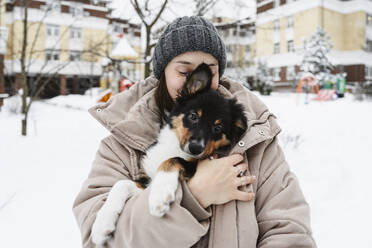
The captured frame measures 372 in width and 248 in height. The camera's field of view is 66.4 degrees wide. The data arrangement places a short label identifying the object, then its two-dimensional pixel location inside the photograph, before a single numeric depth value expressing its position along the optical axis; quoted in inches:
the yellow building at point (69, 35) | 1326.3
